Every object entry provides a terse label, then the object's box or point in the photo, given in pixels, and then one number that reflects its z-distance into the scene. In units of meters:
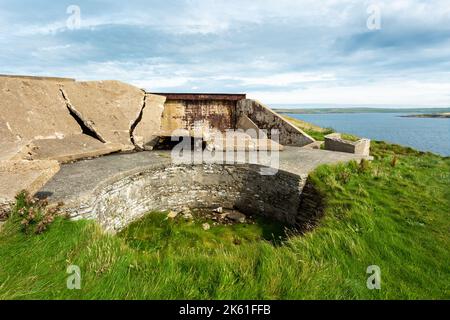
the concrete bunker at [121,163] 5.36
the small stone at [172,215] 7.28
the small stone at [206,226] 6.77
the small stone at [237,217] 7.26
